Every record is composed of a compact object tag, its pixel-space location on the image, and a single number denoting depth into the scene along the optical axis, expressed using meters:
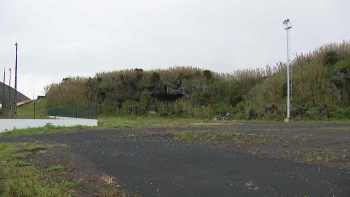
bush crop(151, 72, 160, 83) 35.50
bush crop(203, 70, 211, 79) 36.12
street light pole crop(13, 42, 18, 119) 21.08
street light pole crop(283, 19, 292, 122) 22.14
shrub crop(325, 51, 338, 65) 27.75
